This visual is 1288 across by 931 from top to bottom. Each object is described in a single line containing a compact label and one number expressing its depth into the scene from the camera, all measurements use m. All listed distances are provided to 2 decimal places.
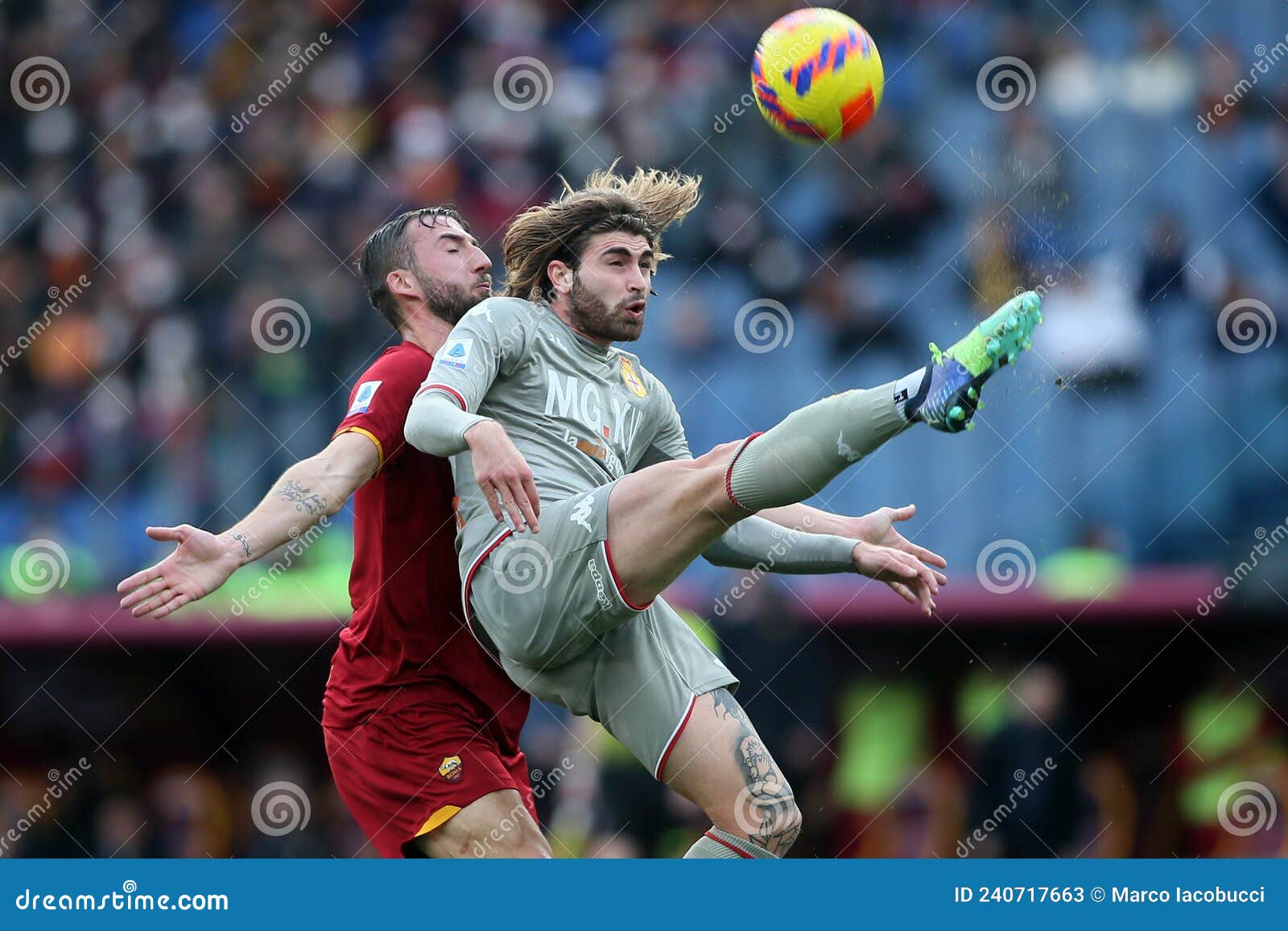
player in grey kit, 8.17
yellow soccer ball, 11.41
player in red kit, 9.47
